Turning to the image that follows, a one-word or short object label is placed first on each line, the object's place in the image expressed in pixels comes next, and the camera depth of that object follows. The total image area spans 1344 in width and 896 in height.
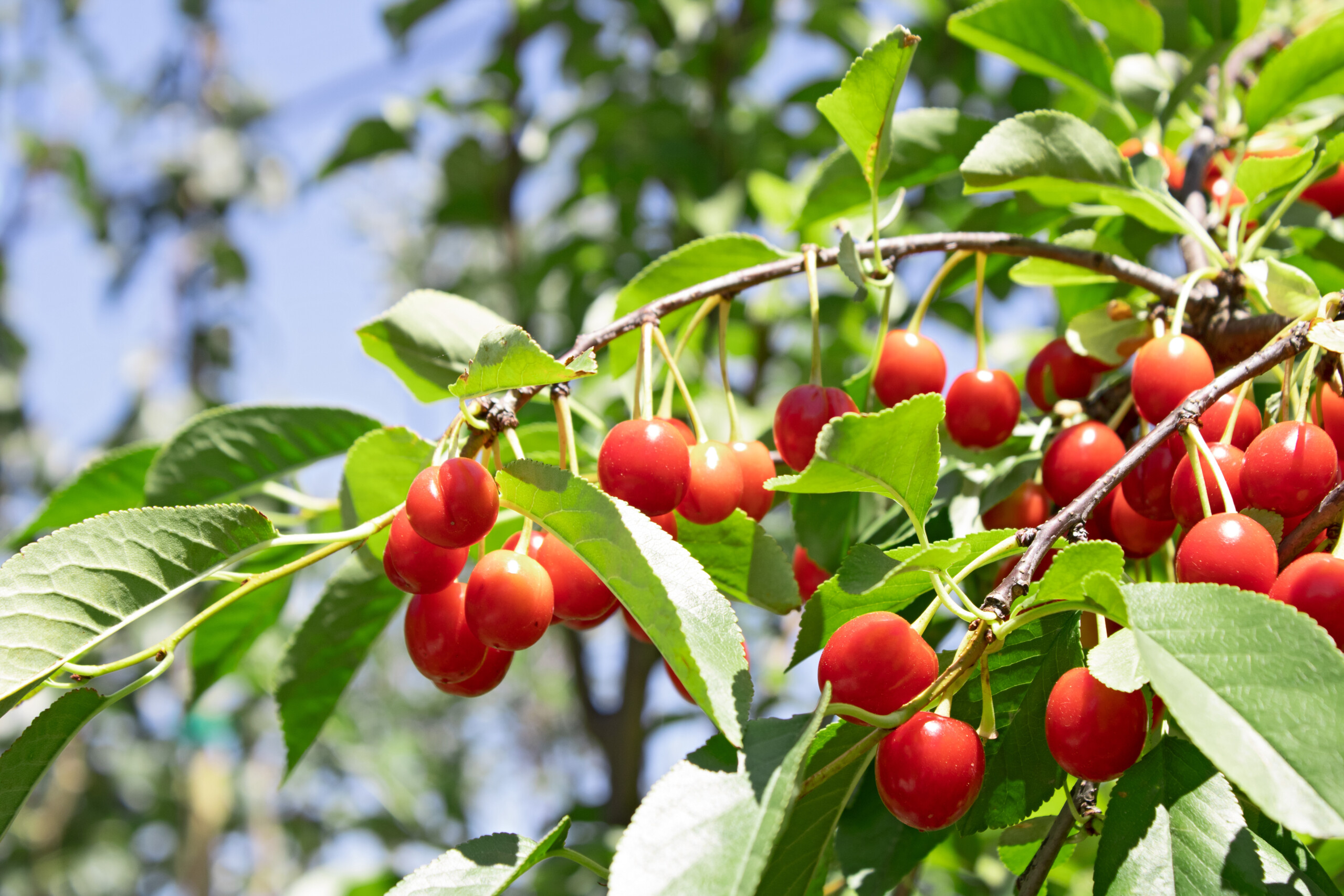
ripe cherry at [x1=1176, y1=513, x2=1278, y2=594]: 0.62
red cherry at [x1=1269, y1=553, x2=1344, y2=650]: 0.61
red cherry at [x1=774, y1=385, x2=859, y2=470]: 0.68
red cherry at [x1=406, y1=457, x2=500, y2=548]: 0.64
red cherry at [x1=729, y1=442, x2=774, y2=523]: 0.69
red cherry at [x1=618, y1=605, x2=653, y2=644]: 0.69
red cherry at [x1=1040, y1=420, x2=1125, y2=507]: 0.68
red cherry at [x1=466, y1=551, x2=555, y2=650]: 0.65
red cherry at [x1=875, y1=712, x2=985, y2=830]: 0.62
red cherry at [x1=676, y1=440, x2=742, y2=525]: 0.67
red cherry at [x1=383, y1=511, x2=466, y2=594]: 0.66
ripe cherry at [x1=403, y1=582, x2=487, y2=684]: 0.67
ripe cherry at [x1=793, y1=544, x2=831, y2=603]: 0.73
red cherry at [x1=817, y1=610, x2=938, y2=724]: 0.62
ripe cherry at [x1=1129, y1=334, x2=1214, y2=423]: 0.66
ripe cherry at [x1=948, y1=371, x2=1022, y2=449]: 0.70
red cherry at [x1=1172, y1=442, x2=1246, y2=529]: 0.64
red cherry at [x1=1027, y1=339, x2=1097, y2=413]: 0.72
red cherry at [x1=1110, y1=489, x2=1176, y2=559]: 0.67
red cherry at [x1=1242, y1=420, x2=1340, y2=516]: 0.63
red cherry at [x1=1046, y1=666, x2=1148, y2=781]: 0.62
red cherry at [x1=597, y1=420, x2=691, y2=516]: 0.66
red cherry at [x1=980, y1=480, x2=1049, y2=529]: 0.70
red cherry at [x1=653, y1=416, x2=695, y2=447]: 0.67
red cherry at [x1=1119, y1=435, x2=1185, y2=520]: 0.66
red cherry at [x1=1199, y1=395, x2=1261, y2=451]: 0.67
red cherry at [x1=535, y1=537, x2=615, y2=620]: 0.66
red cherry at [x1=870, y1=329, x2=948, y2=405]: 0.71
